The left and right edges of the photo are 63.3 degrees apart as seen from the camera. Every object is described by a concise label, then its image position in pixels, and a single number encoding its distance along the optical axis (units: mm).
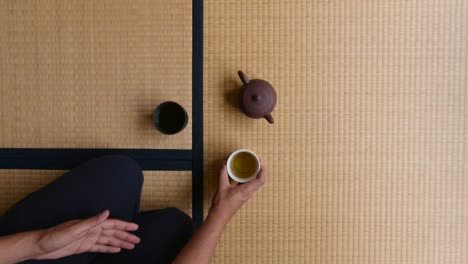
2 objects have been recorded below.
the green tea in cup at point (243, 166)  1057
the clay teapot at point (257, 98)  1037
